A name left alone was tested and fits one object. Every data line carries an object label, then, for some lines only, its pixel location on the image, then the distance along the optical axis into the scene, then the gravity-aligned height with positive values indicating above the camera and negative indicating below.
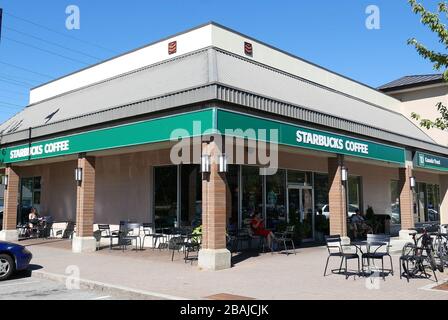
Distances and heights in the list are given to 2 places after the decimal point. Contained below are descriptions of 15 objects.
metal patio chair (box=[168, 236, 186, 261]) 14.58 -1.01
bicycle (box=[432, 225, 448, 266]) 11.23 -0.95
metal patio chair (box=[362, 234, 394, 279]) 10.16 -0.69
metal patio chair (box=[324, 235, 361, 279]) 10.09 -0.95
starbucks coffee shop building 12.29 +2.16
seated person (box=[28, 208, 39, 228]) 20.78 -0.38
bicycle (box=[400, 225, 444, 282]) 9.91 -1.04
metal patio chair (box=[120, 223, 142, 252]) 16.41 -0.83
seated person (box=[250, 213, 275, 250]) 14.97 -0.60
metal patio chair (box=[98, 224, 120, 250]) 16.28 -0.76
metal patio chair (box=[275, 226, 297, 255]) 14.41 -0.83
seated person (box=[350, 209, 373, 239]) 19.85 -0.70
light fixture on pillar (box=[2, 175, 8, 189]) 19.80 +1.21
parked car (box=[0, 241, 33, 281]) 10.77 -1.08
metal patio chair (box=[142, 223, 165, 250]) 15.75 -0.78
